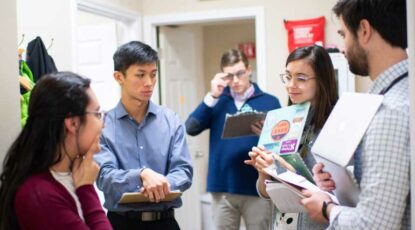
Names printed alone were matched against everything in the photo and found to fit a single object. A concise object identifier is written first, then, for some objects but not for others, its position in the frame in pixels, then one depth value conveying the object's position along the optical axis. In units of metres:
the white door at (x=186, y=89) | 4.12
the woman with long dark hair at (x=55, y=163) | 1.15
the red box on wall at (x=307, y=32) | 3.46
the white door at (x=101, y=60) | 3.69
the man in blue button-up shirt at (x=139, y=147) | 1.94
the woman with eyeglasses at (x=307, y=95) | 1.80
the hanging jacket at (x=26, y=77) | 2.09
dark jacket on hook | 2.43
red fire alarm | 4.83
